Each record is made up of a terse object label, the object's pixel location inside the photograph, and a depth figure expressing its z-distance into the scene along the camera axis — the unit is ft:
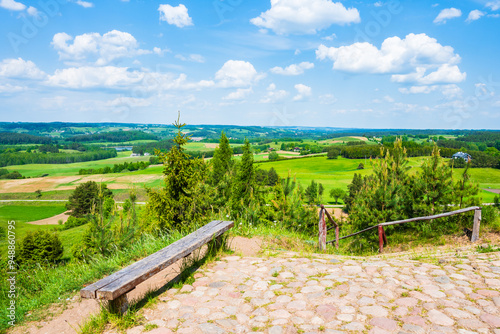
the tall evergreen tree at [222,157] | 85.87
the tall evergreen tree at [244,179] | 67.97
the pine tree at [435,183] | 34.73
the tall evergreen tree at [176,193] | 31.14
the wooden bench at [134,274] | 9.93
